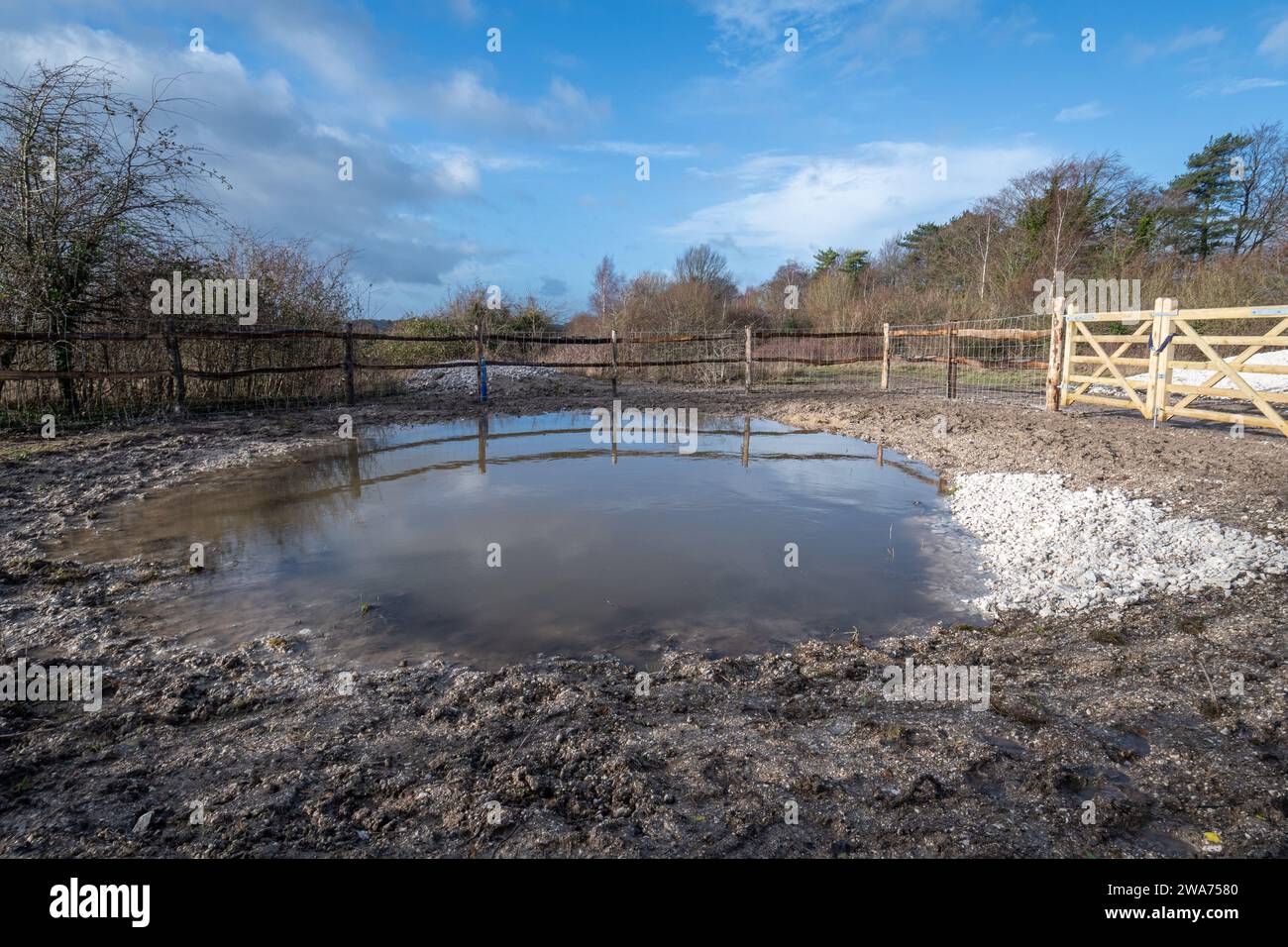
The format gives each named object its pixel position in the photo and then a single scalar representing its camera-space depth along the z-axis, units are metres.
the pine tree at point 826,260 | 40.34
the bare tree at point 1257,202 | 24.88
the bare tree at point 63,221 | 9.02
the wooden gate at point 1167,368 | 7.67
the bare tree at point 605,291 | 29.16
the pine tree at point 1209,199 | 26.41
